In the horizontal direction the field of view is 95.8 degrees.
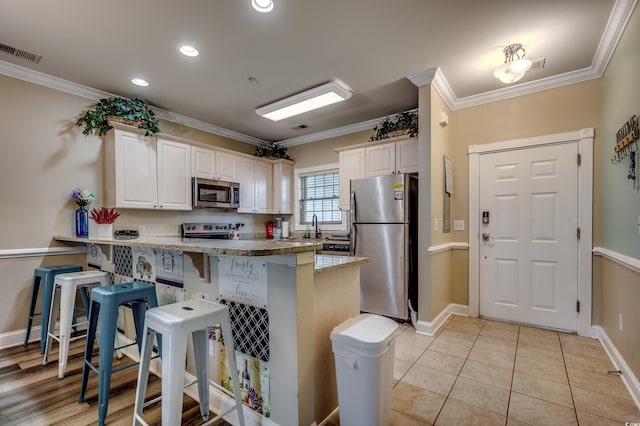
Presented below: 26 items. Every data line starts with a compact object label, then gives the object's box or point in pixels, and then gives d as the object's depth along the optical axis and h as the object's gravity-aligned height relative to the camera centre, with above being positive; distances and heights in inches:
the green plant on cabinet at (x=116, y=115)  125.6 +44.4
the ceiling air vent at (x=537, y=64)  108.2 +56.6
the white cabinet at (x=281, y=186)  203.6 +18.9
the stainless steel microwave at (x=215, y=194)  156.7 +10.9
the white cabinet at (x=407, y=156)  143.2 +28.5
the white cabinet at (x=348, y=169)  161.0 +24.7
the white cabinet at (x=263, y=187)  193.8 +17.9
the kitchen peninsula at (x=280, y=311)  57.3 -22.0
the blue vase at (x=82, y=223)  120.6 -4.1
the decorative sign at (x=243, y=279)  61.8 -15.0
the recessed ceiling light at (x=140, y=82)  120.6 +55.5
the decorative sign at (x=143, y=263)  89.6 -15.9
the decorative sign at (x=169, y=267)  80.8 -15.8
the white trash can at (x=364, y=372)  55.9 -31.8
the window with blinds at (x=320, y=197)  192.7 +10.9
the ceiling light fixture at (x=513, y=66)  95.9 +48.7
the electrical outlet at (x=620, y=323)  87.9 -34.3
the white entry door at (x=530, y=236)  120.0 -10.7
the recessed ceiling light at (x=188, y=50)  98.8 +56.6
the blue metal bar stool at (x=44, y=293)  102.5 -29.1
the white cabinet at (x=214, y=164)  158.9 +28.2
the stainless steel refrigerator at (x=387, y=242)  129.7 -13.7
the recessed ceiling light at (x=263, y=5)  78.4 +57.2
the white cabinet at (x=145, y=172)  128.9 +19.7
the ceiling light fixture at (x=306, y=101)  126.4 +52.4
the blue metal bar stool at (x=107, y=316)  65.6 -26.5
